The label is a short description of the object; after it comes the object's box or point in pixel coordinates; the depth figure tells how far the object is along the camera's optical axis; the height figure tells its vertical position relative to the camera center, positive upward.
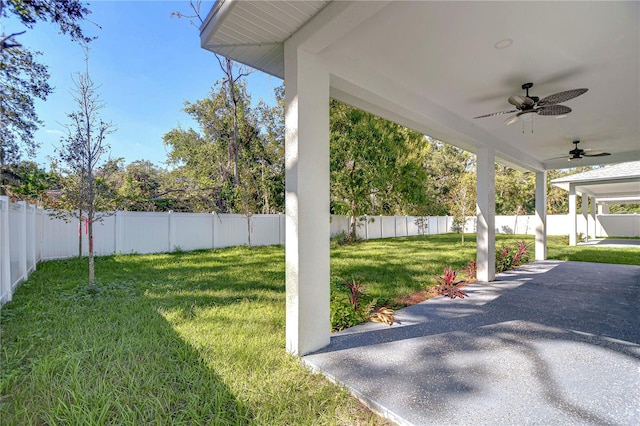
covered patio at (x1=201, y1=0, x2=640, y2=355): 2.34 +1.63
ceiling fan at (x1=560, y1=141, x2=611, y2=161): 6.29 +1.37
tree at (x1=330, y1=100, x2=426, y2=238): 11.16 +2.22
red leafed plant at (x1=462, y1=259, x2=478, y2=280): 6.11 -1.19
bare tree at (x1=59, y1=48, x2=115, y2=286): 4.52 +1.09
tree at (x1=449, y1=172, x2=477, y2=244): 12.70 +0.71
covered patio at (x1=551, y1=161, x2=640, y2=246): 10.55 +1.20
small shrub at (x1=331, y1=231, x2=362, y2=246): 12.97 -1.03
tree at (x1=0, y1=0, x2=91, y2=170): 5.75 +3.36
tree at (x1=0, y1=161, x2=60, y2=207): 7.37 +0.88
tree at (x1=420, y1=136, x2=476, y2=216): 22.91 +3.89
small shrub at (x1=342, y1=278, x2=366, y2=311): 3.68 -1.03
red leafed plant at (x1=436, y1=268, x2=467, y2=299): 4.58 -1.17
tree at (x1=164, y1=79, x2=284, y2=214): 11.69 +3.11
